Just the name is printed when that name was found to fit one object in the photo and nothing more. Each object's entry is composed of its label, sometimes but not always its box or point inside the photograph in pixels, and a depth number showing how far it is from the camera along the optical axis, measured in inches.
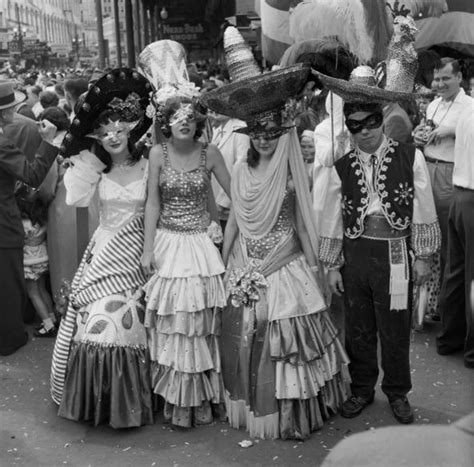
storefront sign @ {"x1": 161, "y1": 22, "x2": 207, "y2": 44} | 1125.2
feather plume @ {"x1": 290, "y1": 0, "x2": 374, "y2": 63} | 173.5
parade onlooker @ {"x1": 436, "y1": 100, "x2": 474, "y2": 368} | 190.1
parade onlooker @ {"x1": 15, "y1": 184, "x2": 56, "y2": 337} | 236.4
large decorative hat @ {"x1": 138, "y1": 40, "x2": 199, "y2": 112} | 174.2
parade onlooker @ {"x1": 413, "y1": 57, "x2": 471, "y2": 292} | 213.9
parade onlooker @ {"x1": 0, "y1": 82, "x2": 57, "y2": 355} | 207.0
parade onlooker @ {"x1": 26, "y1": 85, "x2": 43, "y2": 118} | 419.2
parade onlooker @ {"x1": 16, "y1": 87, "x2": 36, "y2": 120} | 312.7
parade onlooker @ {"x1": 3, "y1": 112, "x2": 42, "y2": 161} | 241.1
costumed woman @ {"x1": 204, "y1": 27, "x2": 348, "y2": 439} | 160.4
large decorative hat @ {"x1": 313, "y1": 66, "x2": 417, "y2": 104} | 148.9
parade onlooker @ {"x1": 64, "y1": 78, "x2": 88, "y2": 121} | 278.5
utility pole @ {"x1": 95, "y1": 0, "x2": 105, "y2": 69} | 680.4
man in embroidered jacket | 158.6
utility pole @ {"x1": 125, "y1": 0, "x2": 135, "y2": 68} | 705.6
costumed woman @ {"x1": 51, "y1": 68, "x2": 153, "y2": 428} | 170.1
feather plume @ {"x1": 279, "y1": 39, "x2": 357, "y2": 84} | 179.5
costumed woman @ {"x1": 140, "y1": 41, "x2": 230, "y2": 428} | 167.0
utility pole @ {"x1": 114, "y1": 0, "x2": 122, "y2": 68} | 759.7
